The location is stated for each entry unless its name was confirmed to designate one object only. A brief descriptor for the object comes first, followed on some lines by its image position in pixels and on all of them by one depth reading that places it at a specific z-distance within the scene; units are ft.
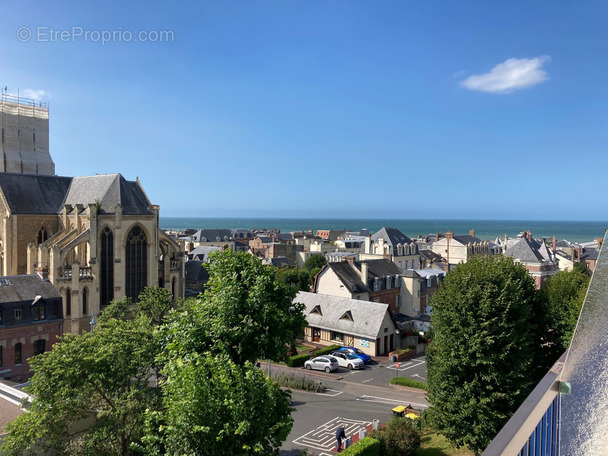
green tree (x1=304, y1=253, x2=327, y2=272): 242.06
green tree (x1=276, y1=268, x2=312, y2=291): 192.37
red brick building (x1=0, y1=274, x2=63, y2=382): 110.42
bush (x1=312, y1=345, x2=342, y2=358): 136.18
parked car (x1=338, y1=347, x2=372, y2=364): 133.49
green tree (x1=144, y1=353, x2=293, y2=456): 39.37
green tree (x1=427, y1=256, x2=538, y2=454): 68.54
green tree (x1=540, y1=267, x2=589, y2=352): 84.74
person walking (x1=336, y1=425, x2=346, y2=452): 75.71
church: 138.21
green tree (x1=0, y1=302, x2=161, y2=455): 51.60
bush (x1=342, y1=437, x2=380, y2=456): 64.69
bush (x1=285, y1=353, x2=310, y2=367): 128.98
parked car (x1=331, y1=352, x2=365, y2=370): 127.85
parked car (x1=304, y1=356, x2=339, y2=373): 123.74
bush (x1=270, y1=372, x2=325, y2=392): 108.68
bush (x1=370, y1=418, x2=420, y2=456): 71.05
